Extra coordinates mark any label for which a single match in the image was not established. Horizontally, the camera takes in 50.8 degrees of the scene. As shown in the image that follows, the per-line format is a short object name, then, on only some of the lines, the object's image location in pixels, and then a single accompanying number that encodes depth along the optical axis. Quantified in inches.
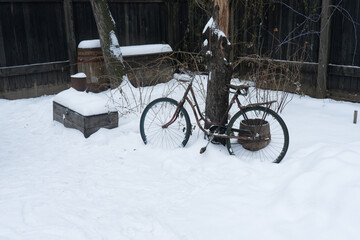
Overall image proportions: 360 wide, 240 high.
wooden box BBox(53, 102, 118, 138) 220.2
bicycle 178.1
